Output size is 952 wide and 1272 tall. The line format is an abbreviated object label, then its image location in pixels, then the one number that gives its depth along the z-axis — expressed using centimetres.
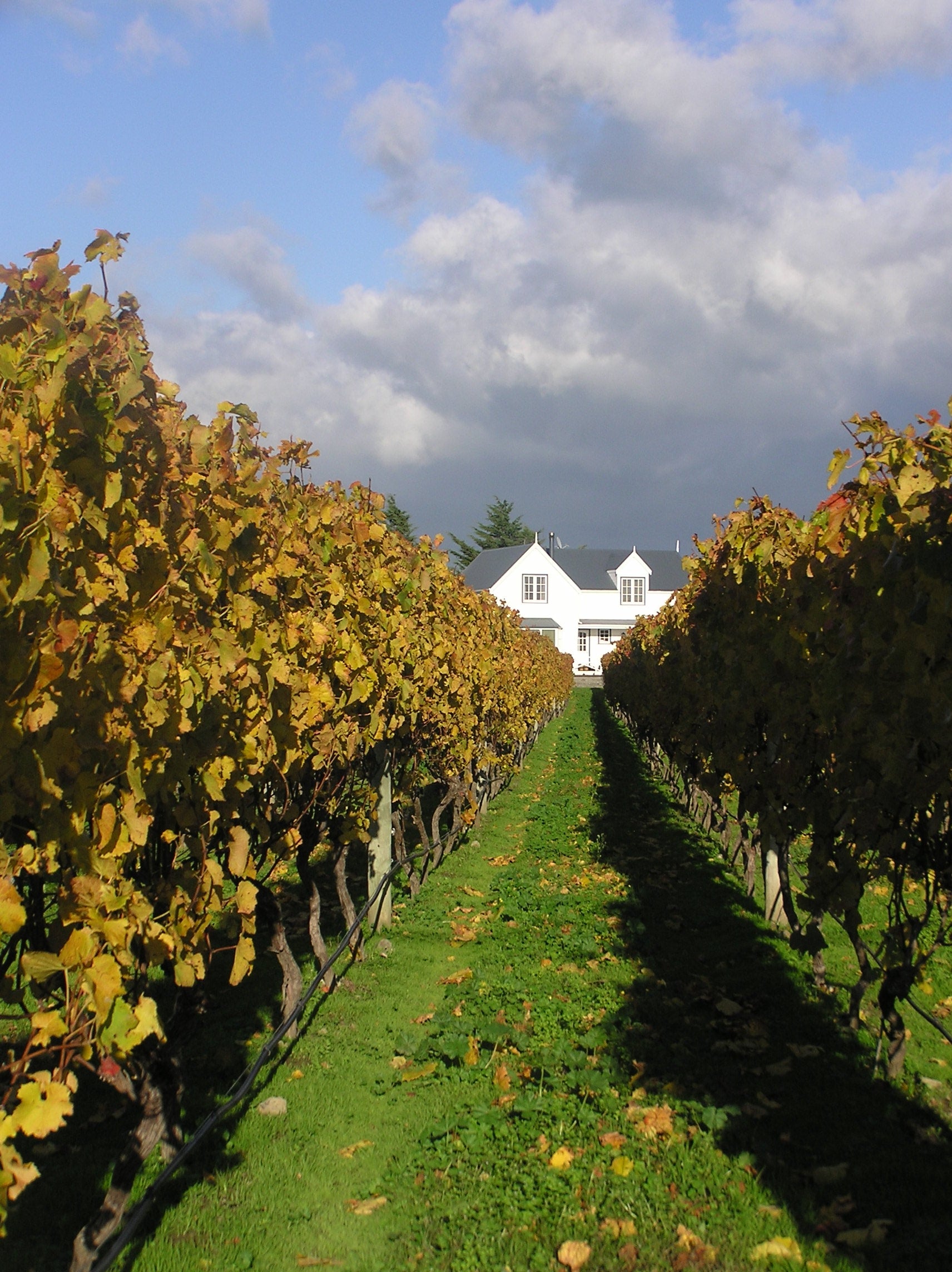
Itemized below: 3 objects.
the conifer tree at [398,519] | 7744
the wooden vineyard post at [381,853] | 752
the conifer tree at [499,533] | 9544
